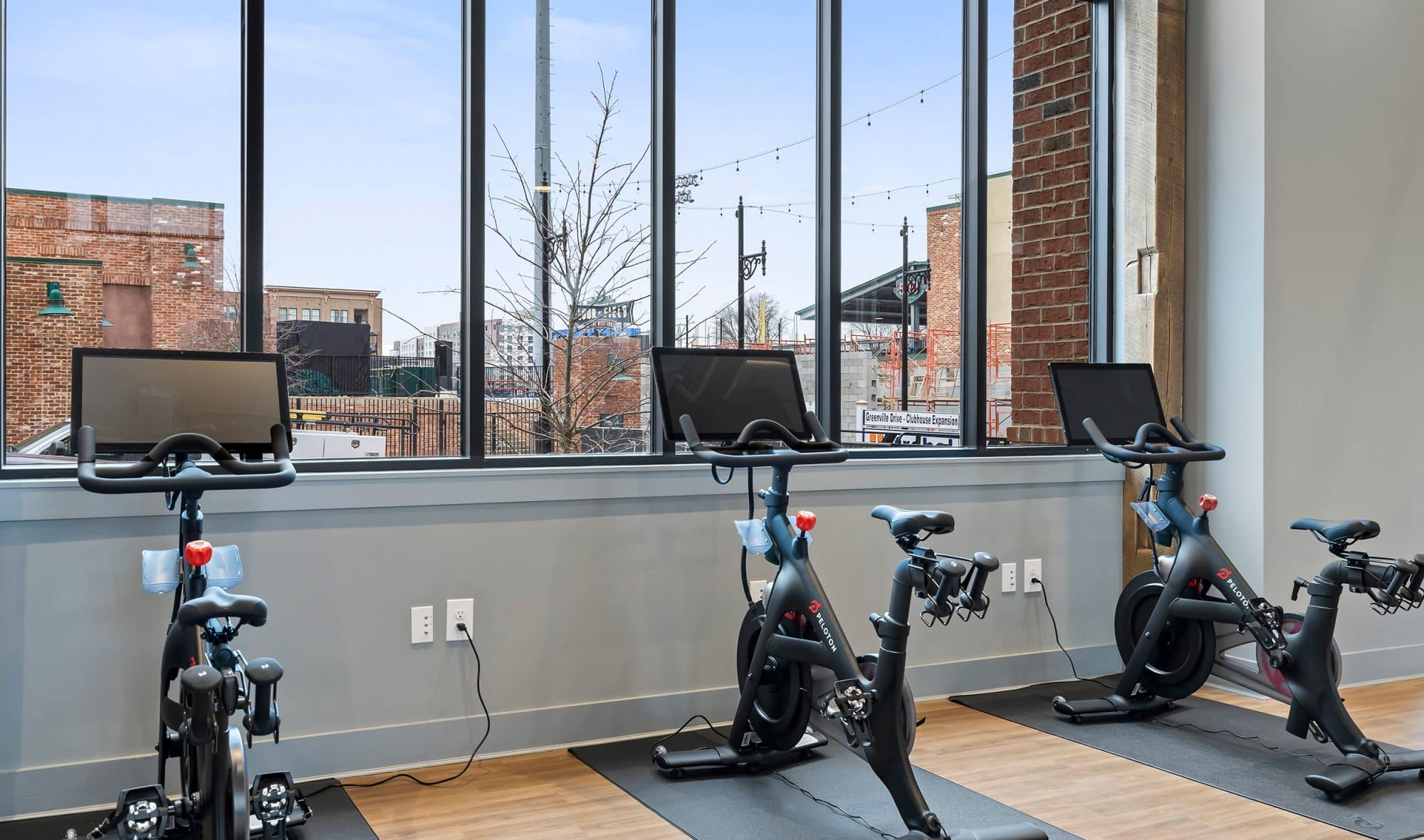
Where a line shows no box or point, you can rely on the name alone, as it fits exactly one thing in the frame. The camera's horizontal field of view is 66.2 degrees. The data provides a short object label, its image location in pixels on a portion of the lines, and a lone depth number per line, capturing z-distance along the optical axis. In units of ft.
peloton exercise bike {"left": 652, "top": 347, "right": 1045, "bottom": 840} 8.43
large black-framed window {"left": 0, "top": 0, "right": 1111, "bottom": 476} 9.68
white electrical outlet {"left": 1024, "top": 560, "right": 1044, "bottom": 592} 13.56
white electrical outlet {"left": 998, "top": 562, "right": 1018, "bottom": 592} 13.43
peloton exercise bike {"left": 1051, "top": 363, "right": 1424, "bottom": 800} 10.11
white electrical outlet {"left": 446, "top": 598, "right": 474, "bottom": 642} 10.57
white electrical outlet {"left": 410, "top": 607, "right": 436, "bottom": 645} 10.43
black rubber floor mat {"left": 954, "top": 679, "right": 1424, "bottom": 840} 9.35
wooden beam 13.89
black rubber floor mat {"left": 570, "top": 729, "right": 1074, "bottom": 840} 8.97
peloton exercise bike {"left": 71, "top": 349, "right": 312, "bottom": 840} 6.45
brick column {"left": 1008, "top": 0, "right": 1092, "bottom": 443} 14.61
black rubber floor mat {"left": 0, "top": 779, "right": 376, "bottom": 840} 8.65
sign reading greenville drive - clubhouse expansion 13.33
